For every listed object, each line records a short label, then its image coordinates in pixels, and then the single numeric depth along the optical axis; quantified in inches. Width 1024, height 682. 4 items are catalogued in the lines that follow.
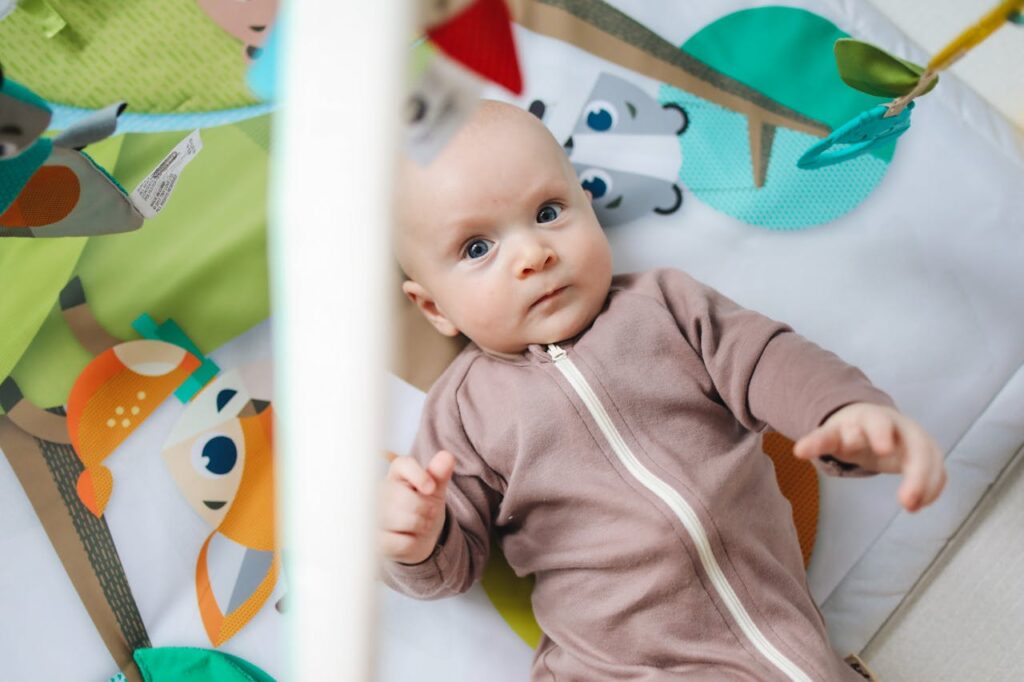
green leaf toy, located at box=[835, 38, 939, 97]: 26.7
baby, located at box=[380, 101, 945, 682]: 26.2
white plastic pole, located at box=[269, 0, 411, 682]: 10.2
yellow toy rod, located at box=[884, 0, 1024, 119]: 22.6
